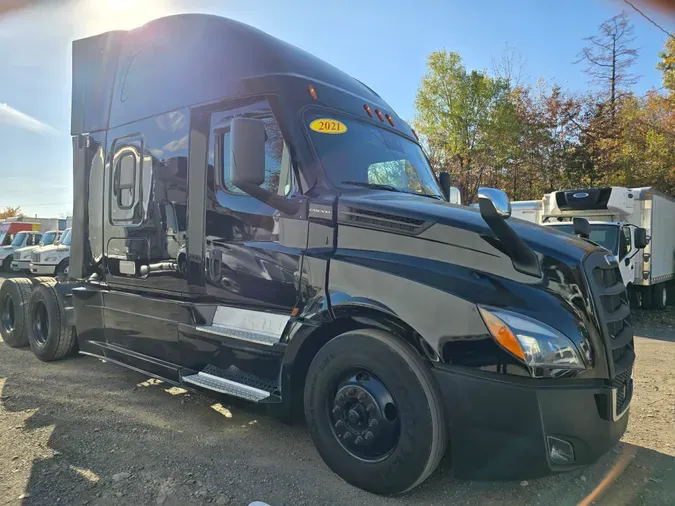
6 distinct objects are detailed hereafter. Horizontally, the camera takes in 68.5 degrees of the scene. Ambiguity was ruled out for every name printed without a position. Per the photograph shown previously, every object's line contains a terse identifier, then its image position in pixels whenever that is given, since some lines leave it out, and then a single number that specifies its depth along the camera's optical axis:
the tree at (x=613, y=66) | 22.45
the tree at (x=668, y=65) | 16.56
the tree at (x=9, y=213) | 85.14
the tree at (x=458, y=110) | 20.30
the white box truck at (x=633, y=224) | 10.32
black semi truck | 2.58
